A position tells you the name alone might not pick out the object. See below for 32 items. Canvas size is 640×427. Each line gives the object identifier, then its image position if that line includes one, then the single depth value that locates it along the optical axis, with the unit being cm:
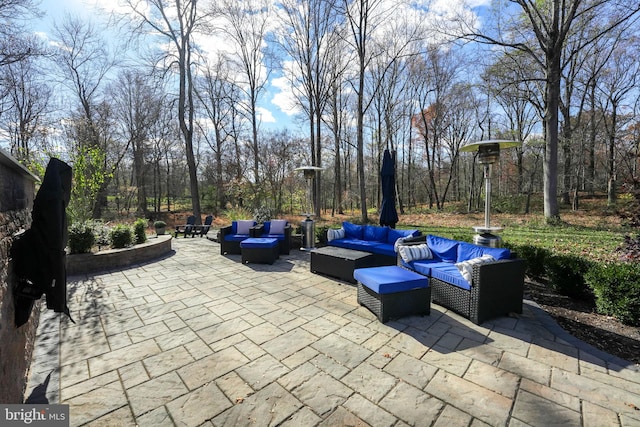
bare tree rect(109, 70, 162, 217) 1590
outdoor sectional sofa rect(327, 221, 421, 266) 469
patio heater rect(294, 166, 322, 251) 690
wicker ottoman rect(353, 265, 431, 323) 301
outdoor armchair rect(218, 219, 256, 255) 640
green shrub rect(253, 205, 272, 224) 825
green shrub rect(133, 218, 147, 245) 622
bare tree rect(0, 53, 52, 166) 1242
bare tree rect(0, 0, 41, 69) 718
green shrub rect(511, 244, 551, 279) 423
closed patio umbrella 599
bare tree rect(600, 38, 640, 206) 1313
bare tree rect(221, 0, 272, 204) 1287
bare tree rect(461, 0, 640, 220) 838
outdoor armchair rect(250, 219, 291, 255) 645
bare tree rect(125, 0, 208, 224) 990
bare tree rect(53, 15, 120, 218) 1323
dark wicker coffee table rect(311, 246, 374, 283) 442
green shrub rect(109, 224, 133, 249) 564
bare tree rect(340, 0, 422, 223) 987
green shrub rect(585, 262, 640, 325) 291
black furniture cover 193
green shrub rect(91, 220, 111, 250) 568
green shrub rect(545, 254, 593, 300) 362
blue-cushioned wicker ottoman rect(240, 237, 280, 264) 553
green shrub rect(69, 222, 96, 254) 502
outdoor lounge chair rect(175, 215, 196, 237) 970
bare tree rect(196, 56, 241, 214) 1694
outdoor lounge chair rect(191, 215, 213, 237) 957
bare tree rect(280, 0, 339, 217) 1202
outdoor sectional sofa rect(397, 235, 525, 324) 297
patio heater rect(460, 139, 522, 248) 392
